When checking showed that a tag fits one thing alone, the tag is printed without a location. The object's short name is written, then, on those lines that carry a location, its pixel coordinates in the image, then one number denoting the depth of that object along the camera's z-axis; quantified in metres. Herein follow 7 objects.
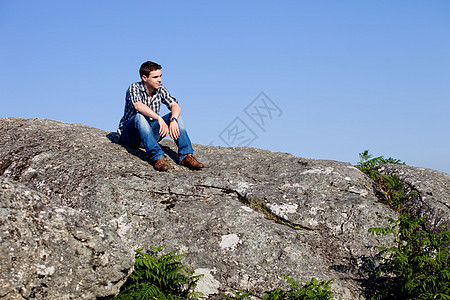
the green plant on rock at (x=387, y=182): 7.89
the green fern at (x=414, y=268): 5.76
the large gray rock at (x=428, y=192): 7.30
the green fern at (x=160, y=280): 5.55
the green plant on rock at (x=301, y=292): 5.67
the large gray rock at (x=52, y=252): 4.72
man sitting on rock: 8.48
